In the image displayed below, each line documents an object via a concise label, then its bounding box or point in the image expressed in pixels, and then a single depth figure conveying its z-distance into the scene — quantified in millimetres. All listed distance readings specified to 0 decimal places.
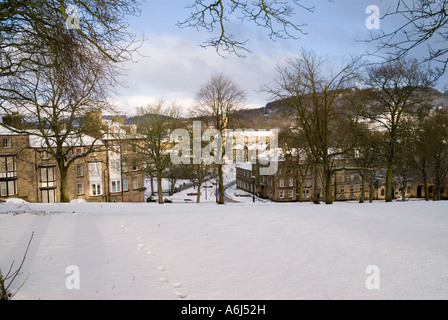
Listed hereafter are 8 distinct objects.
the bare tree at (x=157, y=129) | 25688
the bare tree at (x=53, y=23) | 5288
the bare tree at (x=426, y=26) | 4832
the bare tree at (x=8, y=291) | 3165
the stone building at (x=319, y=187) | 49281
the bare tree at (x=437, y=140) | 22494
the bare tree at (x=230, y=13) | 5258
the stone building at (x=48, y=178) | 30969
